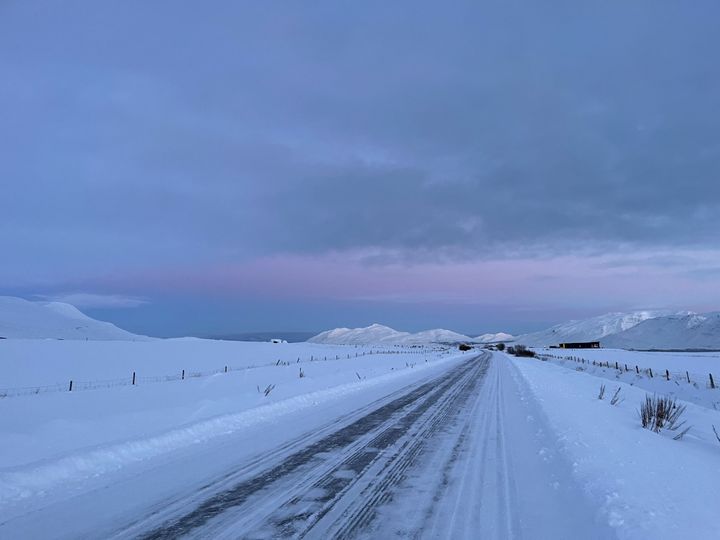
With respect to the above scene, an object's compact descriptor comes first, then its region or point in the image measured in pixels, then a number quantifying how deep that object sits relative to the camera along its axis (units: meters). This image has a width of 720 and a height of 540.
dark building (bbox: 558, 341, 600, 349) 152.75
